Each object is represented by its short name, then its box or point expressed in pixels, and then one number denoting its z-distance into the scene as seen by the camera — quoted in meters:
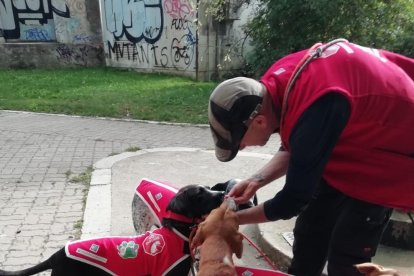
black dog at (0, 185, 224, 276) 2.52
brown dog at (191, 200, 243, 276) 2.07
